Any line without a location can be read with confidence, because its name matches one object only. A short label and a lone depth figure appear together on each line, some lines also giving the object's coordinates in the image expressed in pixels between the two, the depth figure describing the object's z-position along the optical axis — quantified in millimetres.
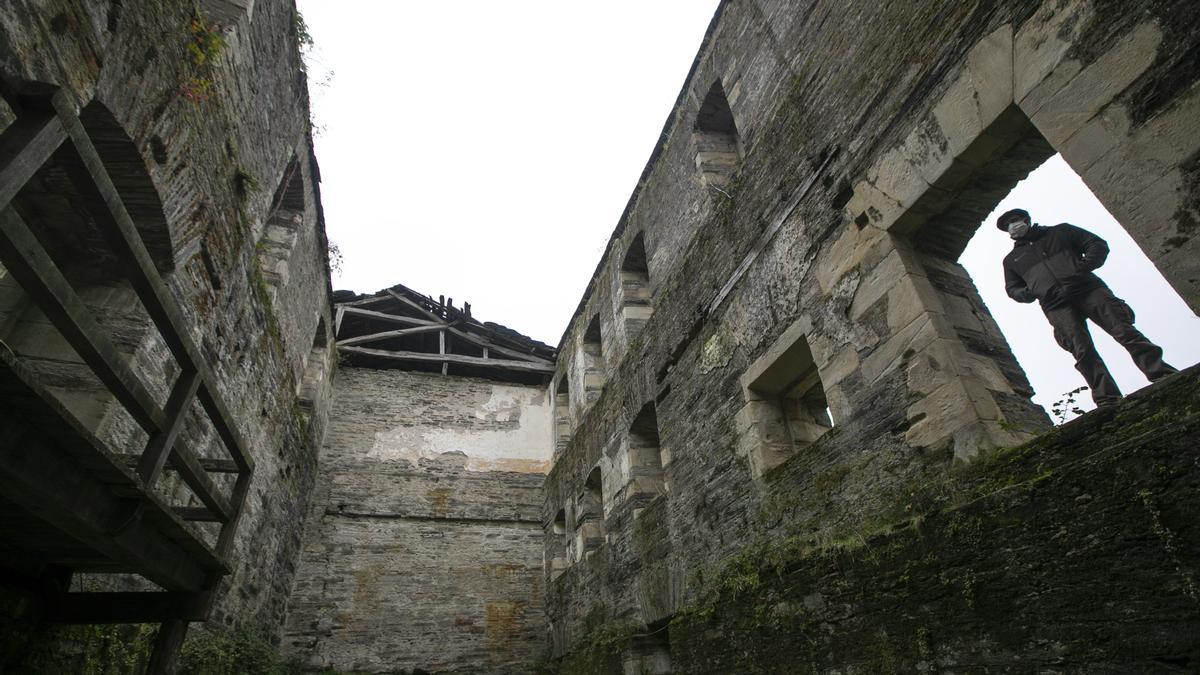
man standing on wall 2877
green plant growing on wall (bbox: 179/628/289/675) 5711
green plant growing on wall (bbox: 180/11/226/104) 4609
